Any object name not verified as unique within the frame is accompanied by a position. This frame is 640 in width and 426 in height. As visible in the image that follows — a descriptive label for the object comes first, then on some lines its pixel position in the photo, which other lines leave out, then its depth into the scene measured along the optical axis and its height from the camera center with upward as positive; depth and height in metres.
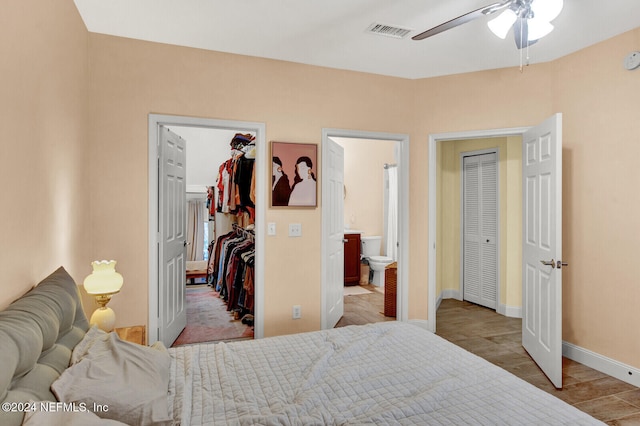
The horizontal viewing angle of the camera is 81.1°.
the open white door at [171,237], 3.18 -0.23
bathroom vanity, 6.02 -0.77
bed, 1.12 -0.72
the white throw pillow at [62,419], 0.93 -0.54
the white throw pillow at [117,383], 1.17 -0.57
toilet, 6.05 -0.76
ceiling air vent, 2.79 +1.38
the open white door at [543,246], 2.76 -0.28
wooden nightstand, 2.27 -0.77
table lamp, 2.19 -0.46
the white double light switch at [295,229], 3.44 -0.16
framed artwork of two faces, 3.38 +0.34
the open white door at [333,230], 3.62 -0.20
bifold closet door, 4.83 -0.24
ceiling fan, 1.96 +1.06
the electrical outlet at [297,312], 3.44 -0.92
